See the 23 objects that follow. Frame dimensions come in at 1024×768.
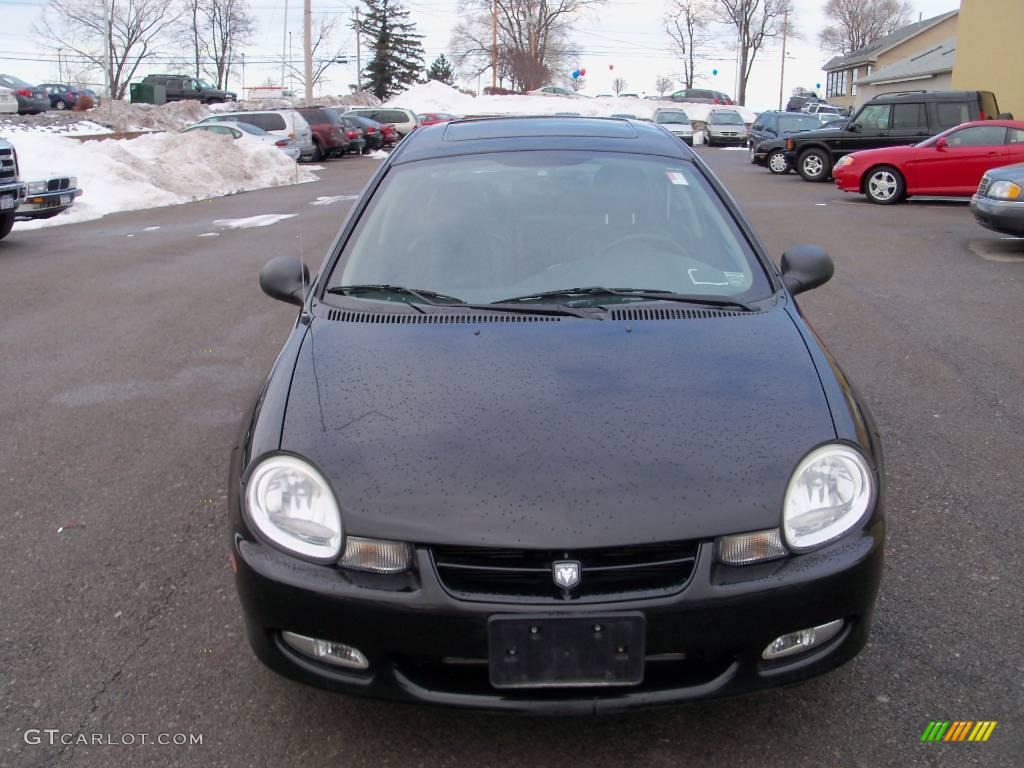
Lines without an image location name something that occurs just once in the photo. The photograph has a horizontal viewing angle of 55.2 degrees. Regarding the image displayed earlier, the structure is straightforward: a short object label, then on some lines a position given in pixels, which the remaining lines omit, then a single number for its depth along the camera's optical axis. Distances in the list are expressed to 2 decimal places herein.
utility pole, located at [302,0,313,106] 38.56
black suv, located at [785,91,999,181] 20.66
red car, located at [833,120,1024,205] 16.45
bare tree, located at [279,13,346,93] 82.38
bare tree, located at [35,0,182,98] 66.62
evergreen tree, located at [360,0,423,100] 77.62
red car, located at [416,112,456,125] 39.70
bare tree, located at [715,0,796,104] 81.94
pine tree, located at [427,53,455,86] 89.00
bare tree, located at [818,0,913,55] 99.19
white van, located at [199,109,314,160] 29.16
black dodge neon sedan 2.32
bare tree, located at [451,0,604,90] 80.69
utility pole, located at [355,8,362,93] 78.81
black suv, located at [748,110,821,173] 30.50
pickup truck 12.21
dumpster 54.03
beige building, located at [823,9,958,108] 64.38
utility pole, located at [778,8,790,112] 83.88
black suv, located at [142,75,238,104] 57.28
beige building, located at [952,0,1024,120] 28.30
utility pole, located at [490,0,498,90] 74.06
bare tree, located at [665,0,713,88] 88.88
